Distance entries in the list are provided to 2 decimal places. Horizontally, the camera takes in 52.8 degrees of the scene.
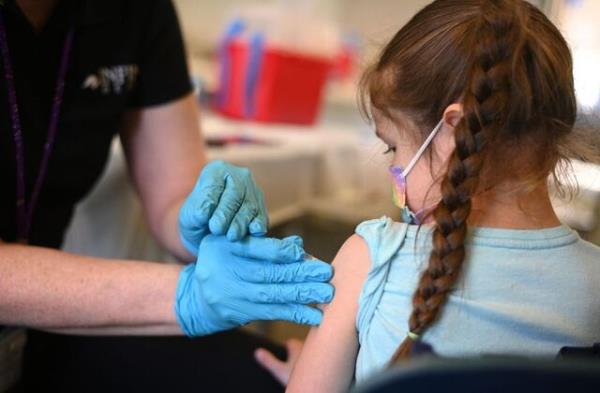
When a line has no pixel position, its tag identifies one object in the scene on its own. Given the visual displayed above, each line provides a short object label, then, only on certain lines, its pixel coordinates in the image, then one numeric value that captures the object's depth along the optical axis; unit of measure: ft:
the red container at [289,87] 6.53
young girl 1.95
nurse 2.58
